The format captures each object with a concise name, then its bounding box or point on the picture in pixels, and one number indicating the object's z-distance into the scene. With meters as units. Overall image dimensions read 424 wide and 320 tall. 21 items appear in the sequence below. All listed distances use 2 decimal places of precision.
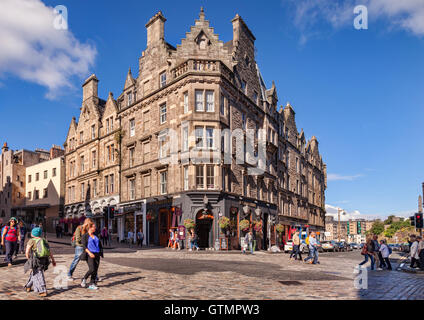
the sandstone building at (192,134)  30.56
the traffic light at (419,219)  23.06
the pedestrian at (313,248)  19.72
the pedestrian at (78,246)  10.99
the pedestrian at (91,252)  9.93
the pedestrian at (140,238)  32.42
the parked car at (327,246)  42.03
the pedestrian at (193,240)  28.45
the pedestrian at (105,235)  31.25
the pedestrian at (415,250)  17.85
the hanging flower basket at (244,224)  31.50
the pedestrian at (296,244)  21.91
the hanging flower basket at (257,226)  34.28
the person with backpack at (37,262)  9.11
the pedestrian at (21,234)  20.48
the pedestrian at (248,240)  27.42
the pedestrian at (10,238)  15.11
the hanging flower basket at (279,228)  40.41
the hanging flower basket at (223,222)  29.44
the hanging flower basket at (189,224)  28.81
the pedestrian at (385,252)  18.12
